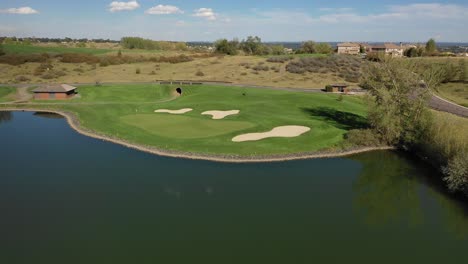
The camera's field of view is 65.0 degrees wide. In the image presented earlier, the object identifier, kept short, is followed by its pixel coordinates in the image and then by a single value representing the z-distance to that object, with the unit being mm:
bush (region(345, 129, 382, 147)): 43875
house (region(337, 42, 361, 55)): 190800
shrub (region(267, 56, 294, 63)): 115938
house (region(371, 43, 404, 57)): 189750
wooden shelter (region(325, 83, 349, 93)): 77438
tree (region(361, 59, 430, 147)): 42594
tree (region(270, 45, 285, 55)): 160625
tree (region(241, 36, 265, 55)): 167500
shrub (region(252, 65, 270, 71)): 106062
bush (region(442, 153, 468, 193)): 29734
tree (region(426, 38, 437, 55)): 143875
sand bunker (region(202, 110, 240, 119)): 55691
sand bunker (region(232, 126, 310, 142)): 45219
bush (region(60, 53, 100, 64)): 114519
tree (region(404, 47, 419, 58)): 141625
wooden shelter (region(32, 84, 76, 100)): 68188
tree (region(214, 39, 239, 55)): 152625
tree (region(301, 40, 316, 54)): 155875
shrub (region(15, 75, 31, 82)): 88594
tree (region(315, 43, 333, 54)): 153375
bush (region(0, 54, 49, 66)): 107625
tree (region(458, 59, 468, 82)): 87750
